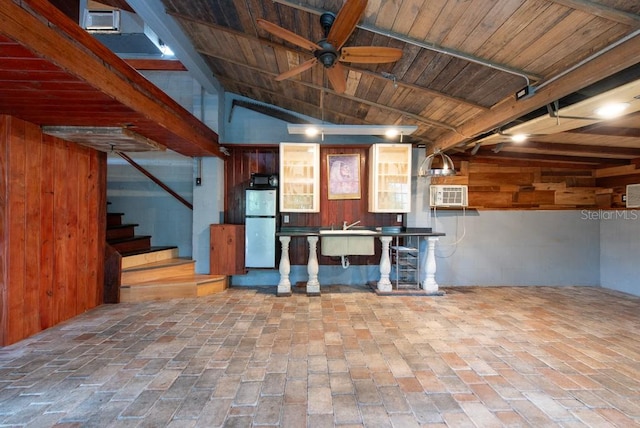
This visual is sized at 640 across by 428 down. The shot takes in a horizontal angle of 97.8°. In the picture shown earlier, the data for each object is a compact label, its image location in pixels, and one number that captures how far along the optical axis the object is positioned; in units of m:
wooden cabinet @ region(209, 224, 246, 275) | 4.47
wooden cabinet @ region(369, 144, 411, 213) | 4.53
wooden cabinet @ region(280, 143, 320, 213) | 4.54
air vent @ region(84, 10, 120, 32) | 4.28
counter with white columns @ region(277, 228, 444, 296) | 4.24
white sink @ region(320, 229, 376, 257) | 4.25
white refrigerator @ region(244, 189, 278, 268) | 4.41
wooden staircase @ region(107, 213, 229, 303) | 3.85
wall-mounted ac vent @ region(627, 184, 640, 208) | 4.40
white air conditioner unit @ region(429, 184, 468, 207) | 4.75
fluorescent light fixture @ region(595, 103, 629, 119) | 2.35
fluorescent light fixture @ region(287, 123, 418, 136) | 3.72
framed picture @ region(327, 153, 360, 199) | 4.84
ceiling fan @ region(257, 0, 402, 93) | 1.91
